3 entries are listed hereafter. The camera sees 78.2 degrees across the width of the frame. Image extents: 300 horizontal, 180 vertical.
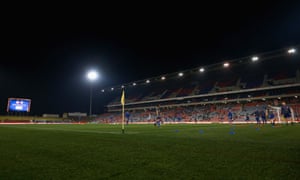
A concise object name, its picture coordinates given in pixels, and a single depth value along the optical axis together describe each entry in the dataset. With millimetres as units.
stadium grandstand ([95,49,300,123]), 38625
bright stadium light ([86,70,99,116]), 47281
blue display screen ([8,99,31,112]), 46794
